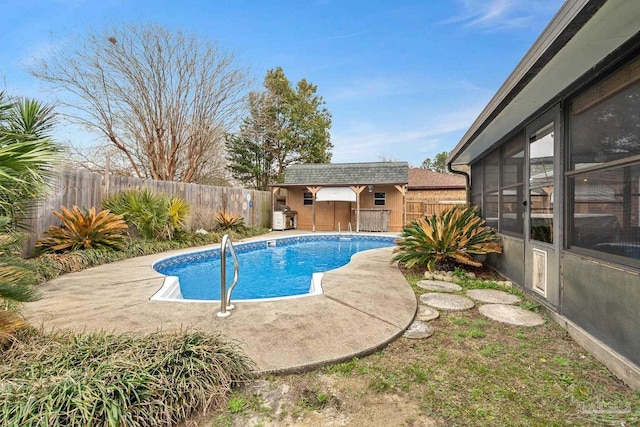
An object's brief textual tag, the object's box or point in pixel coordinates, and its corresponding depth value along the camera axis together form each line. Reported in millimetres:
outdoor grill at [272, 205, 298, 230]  14555
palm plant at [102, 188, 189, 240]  7227
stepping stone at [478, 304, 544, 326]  3156
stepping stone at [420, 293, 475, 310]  3645
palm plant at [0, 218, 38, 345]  1894
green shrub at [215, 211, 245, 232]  11016
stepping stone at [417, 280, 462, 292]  4387
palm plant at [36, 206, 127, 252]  5625
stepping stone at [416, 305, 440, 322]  3254
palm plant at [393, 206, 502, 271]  5066
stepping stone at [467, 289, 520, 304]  3832
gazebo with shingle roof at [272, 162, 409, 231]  14094
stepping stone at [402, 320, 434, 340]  2811
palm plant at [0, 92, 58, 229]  1681
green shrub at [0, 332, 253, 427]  1492
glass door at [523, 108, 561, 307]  3168
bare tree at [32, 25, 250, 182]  11668
